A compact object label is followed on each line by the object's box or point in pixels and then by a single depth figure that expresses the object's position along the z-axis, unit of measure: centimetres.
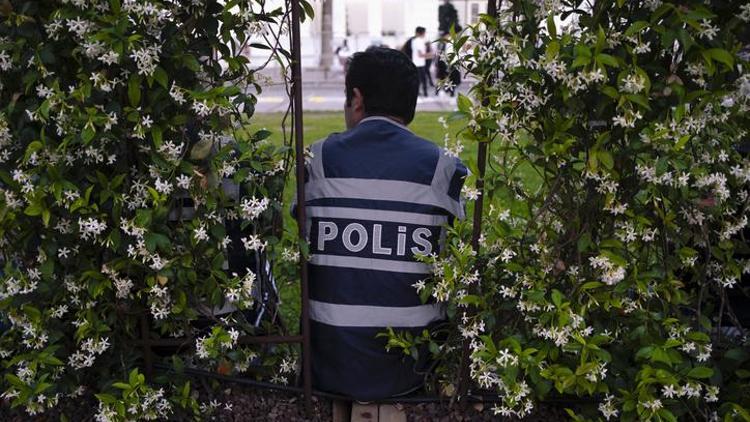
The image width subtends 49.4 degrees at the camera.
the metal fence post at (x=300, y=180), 265
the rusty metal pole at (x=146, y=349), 276
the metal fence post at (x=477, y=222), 254
